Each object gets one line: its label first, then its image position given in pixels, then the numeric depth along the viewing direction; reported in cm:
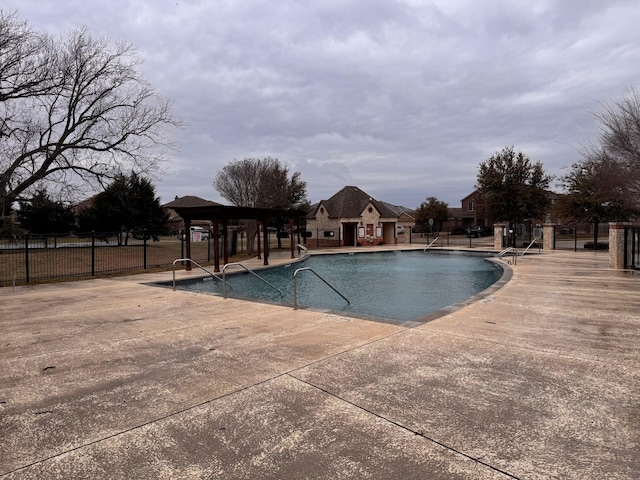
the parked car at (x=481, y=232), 5748
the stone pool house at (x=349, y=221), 3900
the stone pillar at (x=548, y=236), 2939
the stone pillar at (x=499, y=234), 3216
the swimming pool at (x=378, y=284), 1174
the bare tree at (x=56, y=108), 1816
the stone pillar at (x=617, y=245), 1594
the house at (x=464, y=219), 7219
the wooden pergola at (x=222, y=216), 1816
